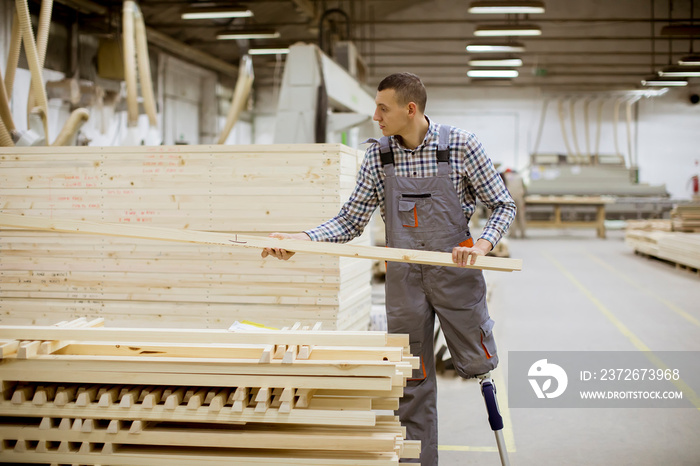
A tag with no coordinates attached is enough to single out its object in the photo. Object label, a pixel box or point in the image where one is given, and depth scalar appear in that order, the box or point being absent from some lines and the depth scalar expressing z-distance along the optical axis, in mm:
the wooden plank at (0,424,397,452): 2451
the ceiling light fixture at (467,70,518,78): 17531
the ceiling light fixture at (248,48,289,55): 16511
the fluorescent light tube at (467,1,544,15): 12312
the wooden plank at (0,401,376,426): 2467
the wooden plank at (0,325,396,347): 2709
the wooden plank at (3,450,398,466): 2465
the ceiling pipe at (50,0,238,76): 12427
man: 2984
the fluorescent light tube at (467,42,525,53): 14852
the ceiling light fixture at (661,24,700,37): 14977
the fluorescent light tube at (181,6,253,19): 12564
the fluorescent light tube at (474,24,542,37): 13492
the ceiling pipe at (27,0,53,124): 5587
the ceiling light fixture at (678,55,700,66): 15734
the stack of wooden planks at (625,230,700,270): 10309
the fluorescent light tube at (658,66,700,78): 16344
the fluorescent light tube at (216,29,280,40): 13961
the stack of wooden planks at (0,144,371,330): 4676
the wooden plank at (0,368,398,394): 2482
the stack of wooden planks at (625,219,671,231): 12534
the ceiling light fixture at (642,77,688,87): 18531
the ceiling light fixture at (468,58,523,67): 16078
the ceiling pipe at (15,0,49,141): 5270
